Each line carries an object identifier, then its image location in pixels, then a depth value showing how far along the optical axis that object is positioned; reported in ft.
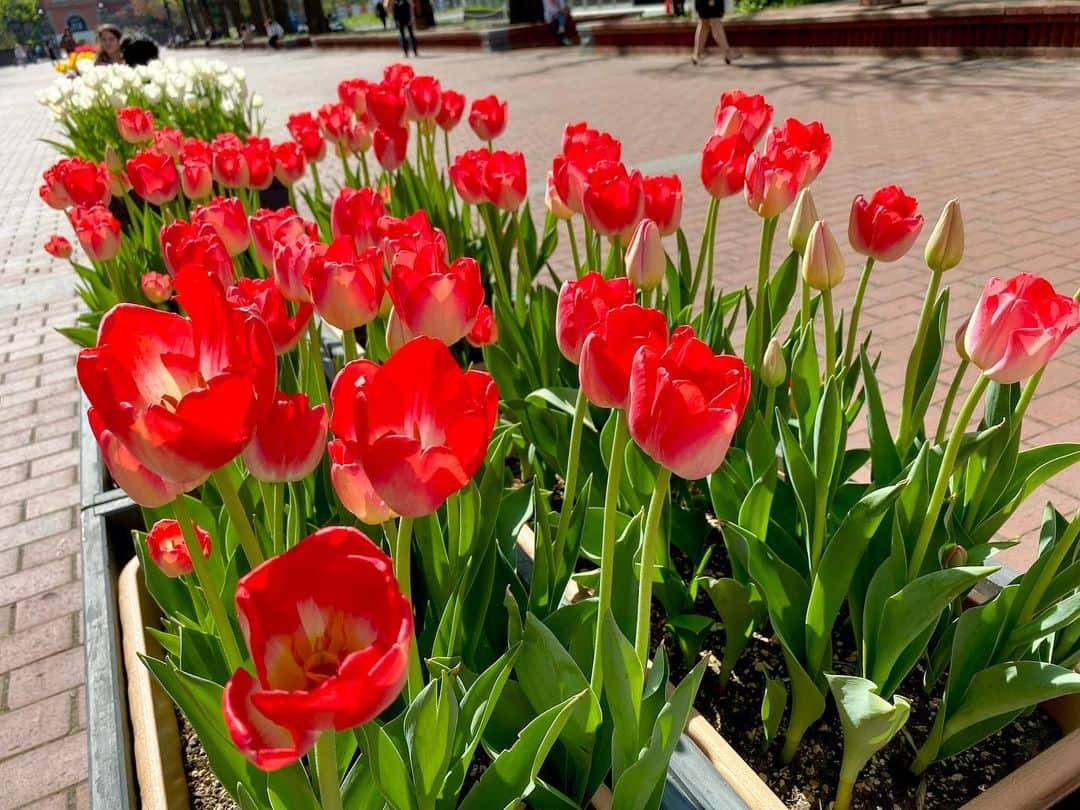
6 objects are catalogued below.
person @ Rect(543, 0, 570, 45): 60.13
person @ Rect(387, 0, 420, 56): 62.28
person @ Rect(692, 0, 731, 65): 39.14
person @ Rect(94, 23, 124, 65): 28.53
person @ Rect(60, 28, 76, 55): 120.92
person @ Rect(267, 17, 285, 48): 96.12
